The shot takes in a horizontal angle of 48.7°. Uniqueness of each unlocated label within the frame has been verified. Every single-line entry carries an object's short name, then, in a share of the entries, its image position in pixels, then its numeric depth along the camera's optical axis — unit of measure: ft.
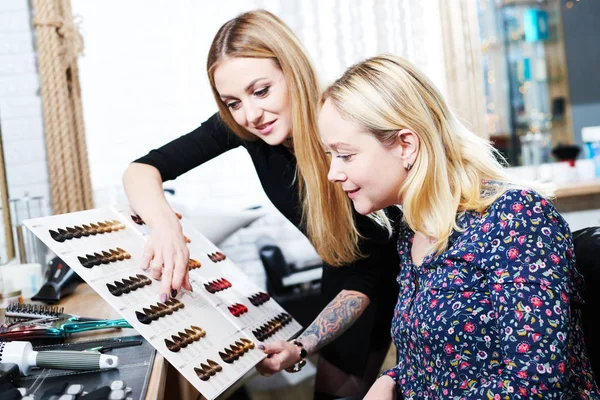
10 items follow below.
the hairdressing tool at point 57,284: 6.03
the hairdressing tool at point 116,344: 3.96
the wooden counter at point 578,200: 11.18
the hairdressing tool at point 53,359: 3.45
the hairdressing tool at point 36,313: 4.74
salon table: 3.38
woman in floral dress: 3.37
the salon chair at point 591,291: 3.84
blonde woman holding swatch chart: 5.07
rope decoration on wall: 9.12
